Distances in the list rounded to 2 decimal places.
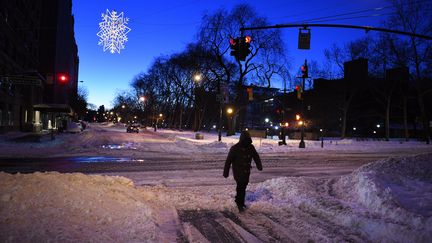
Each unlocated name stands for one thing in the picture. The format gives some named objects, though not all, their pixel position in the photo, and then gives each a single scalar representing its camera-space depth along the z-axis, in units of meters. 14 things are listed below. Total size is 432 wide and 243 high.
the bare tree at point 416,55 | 46.31
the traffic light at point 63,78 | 30.00
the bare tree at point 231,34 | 48.12
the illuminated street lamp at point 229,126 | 53.66
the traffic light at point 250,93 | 41.41
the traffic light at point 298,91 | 33.59
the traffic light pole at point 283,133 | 36.36
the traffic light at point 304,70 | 29.72
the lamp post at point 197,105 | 68.75
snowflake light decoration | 13.94
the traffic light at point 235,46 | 16.59
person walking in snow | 8.82
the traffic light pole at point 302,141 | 33.91
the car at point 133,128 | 68.31
